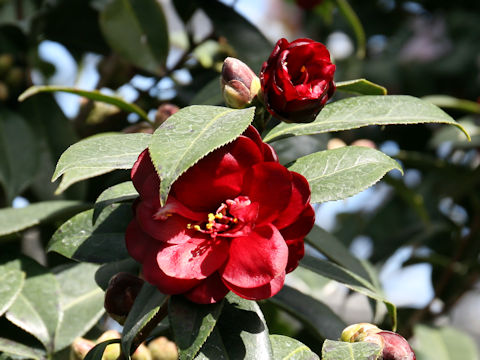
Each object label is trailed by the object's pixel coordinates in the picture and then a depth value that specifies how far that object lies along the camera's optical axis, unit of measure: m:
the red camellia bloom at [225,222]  0.96
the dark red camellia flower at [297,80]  0.99
